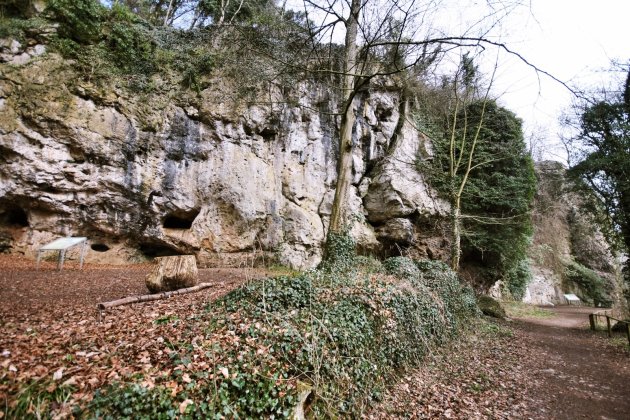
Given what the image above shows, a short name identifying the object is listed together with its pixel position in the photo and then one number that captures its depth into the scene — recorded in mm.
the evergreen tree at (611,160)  9898
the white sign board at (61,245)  8480
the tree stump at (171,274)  6703
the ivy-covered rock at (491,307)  12695
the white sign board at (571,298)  20734
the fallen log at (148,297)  5150
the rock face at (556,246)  20906
